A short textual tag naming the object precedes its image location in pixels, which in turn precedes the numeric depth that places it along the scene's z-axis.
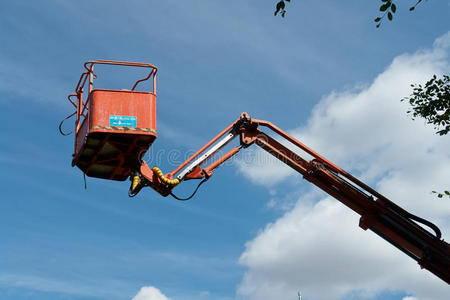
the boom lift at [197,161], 10.62
